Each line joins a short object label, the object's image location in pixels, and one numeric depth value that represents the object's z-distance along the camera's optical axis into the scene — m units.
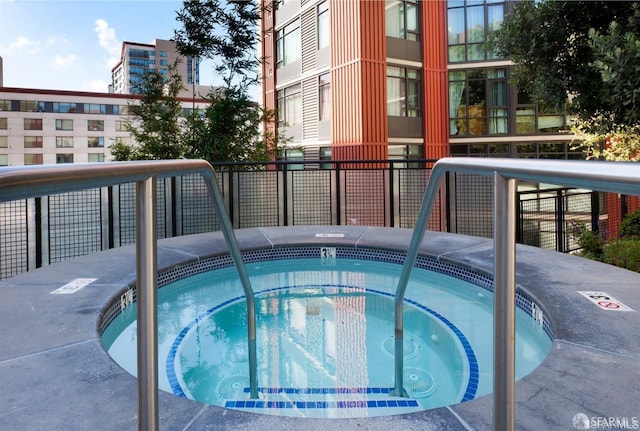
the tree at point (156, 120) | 9.05
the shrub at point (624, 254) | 4.65
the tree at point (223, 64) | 8.79
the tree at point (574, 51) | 3.91
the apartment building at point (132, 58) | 106.75
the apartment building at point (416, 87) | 14.46
